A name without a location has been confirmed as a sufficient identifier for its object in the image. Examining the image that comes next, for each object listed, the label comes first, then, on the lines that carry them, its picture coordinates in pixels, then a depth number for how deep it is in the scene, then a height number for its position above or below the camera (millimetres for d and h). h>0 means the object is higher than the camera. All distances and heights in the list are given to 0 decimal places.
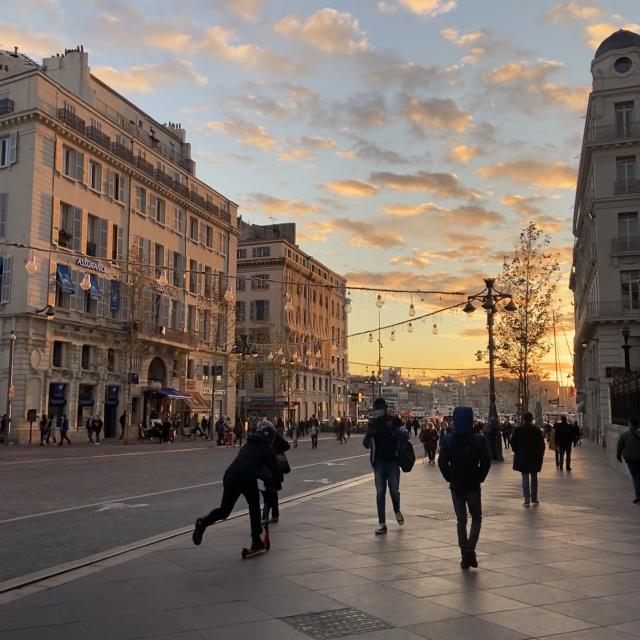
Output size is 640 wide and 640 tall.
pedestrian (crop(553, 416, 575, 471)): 22375 -984
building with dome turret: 41750 +12047
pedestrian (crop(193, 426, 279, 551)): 8062 -825
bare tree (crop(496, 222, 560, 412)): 36125 +5093
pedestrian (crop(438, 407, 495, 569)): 7820 -673
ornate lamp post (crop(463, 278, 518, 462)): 26016 +1962
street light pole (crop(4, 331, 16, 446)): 35981 +815
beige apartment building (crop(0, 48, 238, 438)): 38188 +9099
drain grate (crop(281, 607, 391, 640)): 5301 -1667
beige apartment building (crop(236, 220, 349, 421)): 79062 +9493
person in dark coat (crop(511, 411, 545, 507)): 12969 -805
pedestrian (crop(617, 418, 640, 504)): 13727 -860
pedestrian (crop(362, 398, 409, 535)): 9922 -553
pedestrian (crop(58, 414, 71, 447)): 36656 -1227
